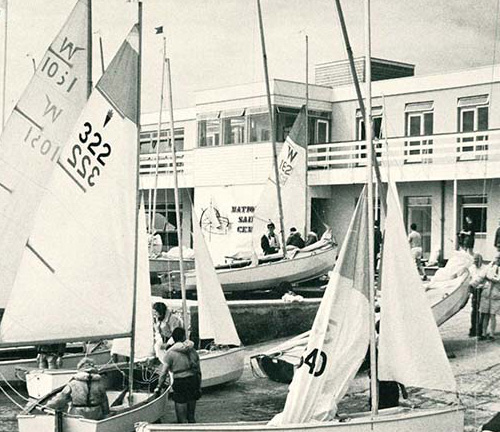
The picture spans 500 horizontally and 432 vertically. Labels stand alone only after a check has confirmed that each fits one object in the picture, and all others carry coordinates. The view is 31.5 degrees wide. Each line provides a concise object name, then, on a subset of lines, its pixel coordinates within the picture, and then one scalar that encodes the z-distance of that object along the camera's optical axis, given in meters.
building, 26.23
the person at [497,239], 21.69
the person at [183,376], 11.95
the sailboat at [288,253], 21.92
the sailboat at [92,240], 11.21
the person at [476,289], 16.63
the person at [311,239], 24.19
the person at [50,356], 14.88
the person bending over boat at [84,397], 10.67
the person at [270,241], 23.52
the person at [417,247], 22.47
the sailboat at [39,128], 14.03
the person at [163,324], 14.81
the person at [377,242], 21.78
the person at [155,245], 28.63
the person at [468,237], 23.09
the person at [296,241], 23.64
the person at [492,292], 16.30
